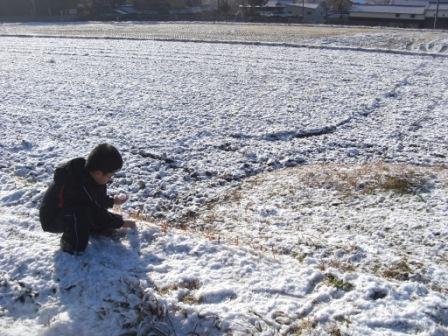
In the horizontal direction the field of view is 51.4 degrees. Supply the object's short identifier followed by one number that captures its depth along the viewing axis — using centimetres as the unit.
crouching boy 469
